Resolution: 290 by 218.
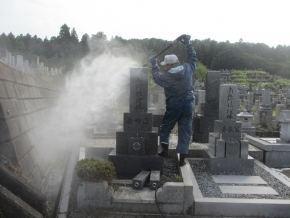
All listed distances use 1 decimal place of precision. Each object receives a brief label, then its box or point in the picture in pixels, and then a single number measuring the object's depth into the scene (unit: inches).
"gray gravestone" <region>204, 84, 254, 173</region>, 274.1
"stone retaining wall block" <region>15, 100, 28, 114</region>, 184.9
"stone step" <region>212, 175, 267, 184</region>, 245.1
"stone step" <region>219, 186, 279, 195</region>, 217.0
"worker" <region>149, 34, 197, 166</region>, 246.1
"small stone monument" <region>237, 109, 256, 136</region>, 466.3
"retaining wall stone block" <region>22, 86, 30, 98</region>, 209.5
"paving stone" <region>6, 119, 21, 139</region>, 156.4
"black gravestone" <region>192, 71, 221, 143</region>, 391.2
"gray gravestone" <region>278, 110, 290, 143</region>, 366.6
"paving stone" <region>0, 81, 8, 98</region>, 158.5
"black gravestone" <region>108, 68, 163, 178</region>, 242.8
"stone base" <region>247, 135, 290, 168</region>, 330.0
